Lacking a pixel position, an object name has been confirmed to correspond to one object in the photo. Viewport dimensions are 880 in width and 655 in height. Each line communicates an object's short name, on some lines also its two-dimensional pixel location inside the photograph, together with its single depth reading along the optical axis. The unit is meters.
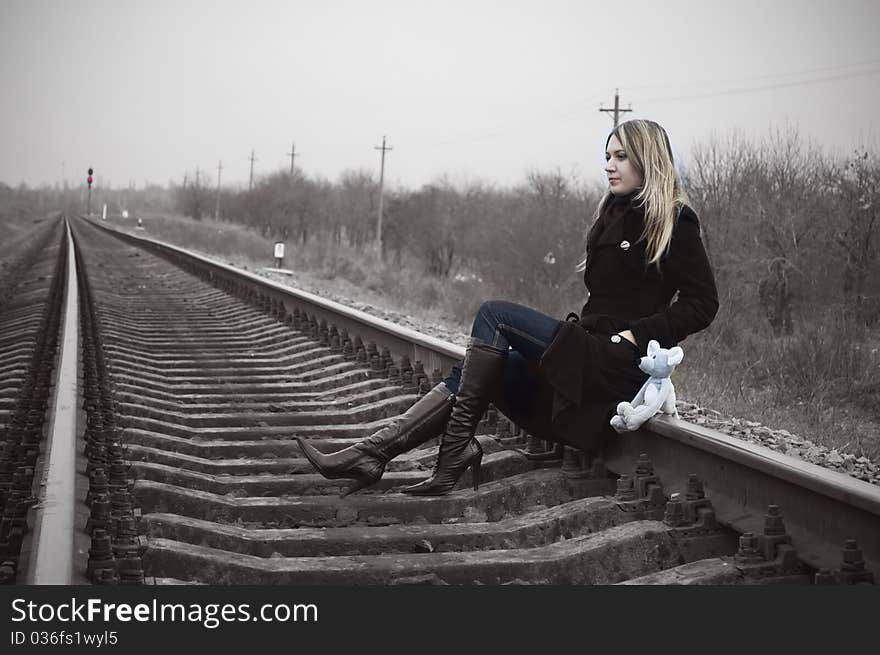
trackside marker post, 23.11
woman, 3.88
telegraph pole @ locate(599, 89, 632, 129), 32.31
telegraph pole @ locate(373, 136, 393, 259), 44.96
